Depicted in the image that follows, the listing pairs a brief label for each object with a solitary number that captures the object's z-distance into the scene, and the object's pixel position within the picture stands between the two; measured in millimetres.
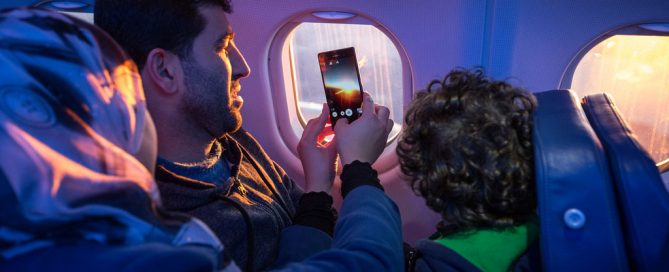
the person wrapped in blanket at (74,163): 467
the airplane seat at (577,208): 675
